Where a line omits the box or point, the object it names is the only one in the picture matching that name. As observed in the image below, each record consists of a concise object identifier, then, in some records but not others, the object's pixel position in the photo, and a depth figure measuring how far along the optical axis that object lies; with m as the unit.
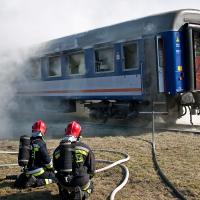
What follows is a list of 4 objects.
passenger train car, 12.26
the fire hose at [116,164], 6.45
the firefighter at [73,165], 5.89
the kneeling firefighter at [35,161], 6.96
